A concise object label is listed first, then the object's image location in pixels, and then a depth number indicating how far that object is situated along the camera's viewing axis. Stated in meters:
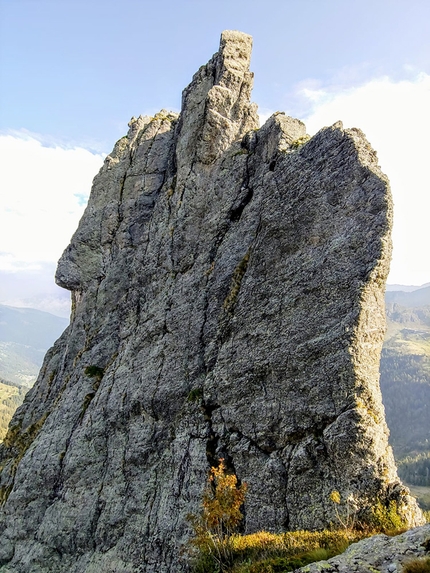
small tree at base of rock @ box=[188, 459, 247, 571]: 20.91
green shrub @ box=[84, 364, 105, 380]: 41.47
